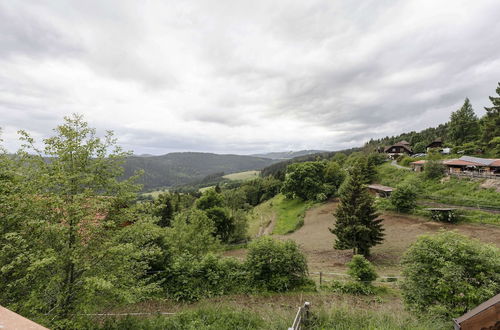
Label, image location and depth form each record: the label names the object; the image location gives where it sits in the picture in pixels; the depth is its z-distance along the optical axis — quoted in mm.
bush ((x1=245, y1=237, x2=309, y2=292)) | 12047
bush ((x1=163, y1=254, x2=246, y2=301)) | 11602
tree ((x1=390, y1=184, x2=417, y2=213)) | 30062
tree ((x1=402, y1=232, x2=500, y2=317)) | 6922
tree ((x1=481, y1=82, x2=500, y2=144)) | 40188
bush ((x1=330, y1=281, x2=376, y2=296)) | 11641
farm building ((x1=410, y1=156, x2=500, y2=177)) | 32281
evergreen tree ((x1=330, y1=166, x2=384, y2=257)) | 19969
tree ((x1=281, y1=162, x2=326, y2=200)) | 45406
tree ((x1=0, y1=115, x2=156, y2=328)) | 6137
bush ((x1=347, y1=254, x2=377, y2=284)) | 12281
